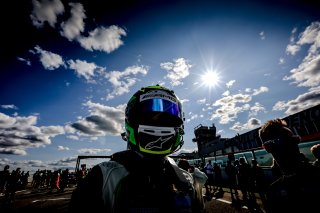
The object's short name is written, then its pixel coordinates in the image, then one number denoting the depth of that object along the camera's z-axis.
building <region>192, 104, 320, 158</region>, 15.79
